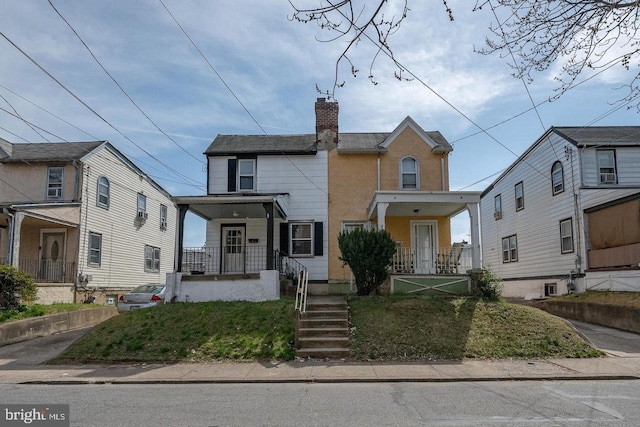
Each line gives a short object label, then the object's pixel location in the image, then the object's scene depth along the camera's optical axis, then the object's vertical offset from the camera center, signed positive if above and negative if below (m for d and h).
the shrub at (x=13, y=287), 14.16 -0.48
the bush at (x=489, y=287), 14.52 -0.56
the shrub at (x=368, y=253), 14.59 +0.47
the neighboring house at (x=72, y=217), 19.17 +2.19
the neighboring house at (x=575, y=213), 17.20 +2.23
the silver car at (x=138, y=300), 16.56 -1.01
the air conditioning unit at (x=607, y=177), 19.67 +3.61
